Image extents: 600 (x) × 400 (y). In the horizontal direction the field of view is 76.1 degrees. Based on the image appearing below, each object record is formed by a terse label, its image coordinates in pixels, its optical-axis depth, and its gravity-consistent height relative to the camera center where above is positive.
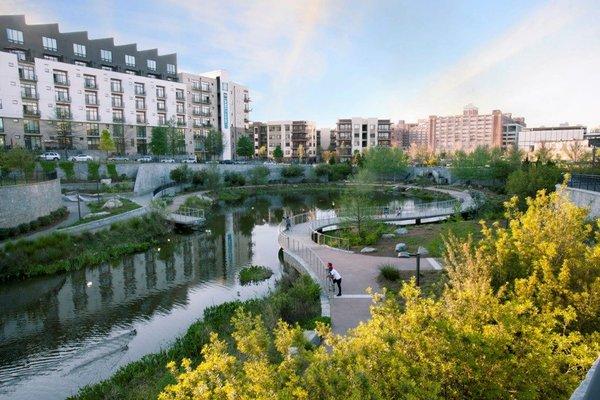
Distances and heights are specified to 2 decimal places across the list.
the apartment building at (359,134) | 116.25 +7.09
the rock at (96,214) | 31.44 -4.63
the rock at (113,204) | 35.69 -4.23
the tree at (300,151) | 115.81 +2.00
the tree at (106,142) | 59.38 +2.57
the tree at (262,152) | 118.75 +1.83
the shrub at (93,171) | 48.44 -1.61
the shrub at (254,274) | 21.78 -6.71
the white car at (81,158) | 53.16 +0.12
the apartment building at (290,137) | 120.06 +6.52
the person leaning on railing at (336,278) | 15.91 -5.02
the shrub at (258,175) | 69.38 -3.08
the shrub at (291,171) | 74.31 -2.59
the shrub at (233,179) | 66.69 -3.65
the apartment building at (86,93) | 55.66 +11.14
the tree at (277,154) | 106.32 +1.05
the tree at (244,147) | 89.75 +2.54
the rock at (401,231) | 27.76 -5.39
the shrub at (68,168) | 47.34 -1.13
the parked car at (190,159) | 72.19 -0.14
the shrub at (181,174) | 57.75 -2.35
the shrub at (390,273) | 17.41 -5.28
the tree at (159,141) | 67.19 +3.03
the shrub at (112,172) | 51.69 -1.79
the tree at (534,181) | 25.98 -1.70
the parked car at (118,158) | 57.03 +0.09
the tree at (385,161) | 71.06 -0.73
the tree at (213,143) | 77.94 +3.05
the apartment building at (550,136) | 130.82 +7.44
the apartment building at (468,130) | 174.38 +12.70
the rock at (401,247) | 22.25 -5.22
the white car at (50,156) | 50.62 +0.40
